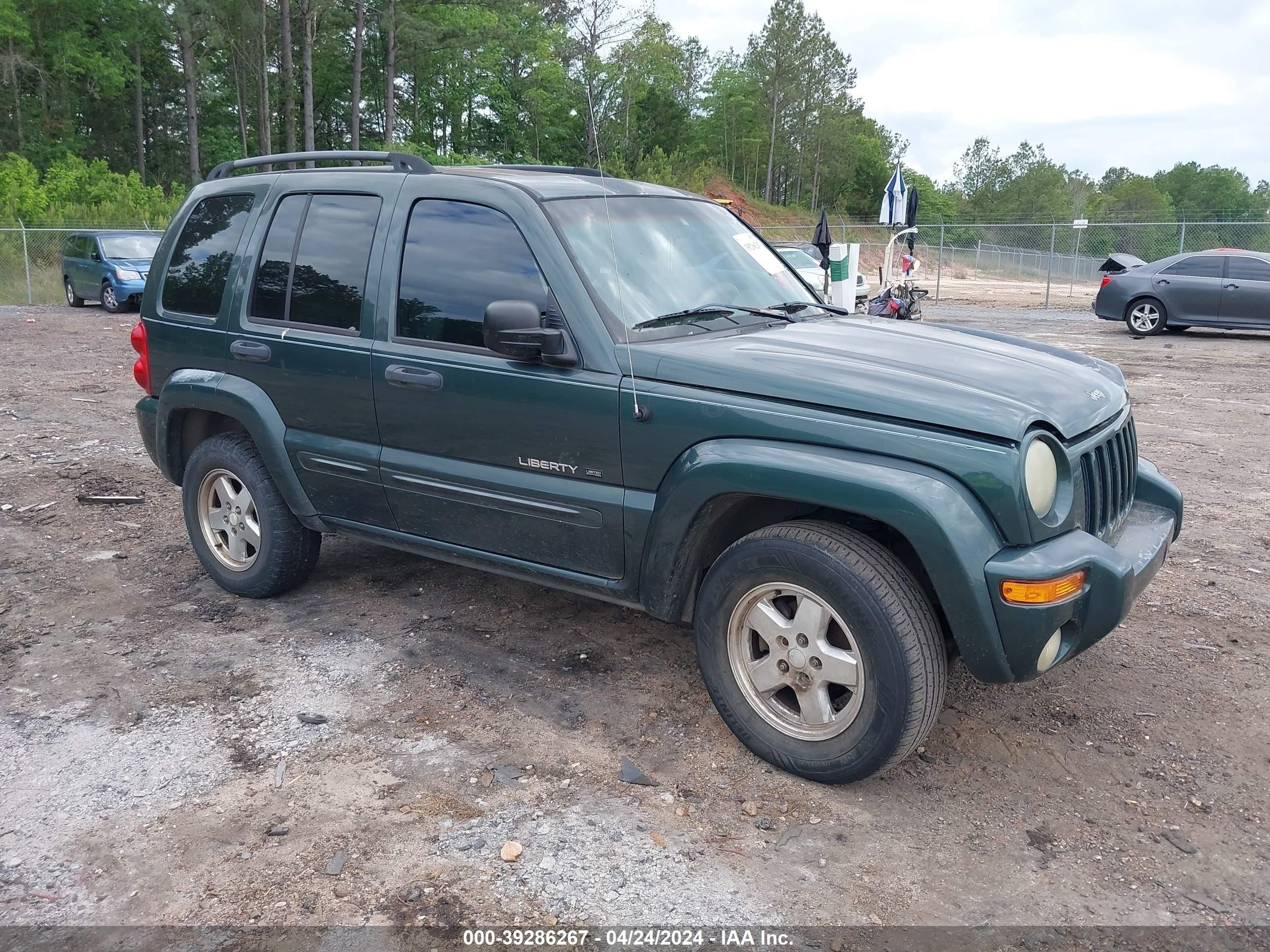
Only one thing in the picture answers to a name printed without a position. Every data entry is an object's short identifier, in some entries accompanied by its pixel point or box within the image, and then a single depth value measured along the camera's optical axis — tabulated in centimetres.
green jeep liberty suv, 303
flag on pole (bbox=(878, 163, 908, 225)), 1777
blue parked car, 2086
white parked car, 1744
